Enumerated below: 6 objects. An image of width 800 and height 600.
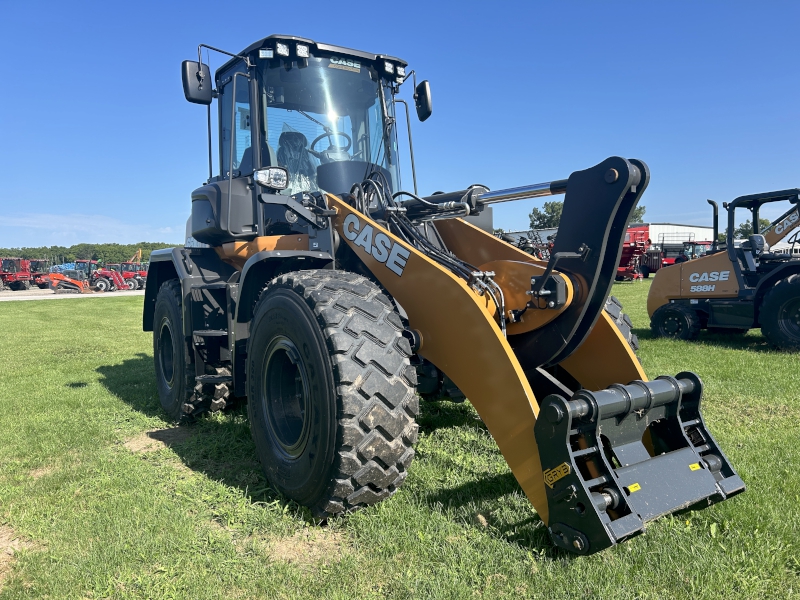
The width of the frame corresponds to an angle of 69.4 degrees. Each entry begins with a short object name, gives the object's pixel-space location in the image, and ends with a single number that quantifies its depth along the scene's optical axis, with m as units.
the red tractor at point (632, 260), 29.16
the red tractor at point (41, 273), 44.03
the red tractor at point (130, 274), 43.69
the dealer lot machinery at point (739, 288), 8.67
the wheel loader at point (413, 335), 2.59
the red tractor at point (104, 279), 41.53
